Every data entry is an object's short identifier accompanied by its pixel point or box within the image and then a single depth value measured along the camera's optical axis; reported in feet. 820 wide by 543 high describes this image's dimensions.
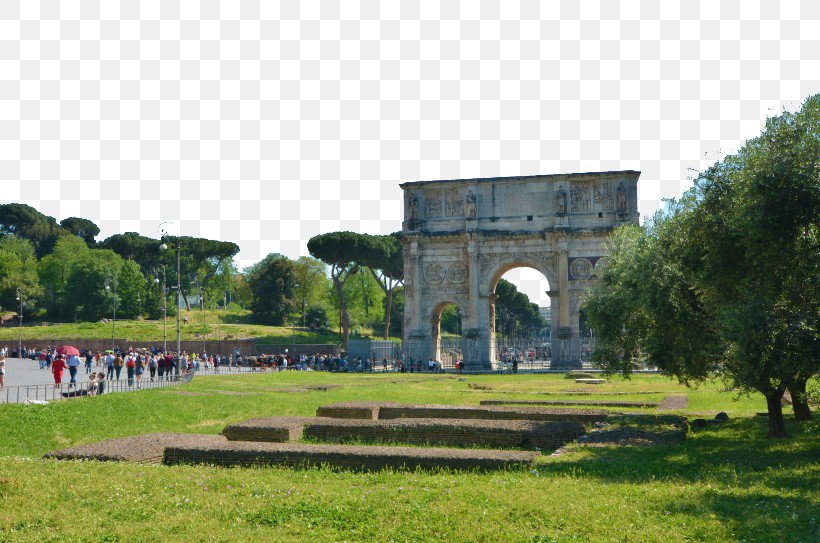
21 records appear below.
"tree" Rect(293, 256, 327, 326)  281.54
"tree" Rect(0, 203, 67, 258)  328.08
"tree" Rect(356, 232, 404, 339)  223.30
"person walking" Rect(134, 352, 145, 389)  111.14
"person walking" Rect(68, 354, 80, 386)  93.56
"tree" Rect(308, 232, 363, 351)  220.64
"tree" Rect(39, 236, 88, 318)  267.18
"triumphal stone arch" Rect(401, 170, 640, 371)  158.10
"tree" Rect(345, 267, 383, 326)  294.05
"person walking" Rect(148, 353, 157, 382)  116.70
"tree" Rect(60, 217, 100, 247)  347.97
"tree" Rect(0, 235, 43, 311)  260.21
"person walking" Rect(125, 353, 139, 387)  109.50
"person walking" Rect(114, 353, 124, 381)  108.90
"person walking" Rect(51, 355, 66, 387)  83.55
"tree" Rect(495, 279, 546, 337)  334.24
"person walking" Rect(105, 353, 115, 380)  111.55
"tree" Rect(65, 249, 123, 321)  257.14
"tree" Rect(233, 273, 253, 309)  344.69
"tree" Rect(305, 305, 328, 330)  289.94
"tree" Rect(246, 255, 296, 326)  282.36
